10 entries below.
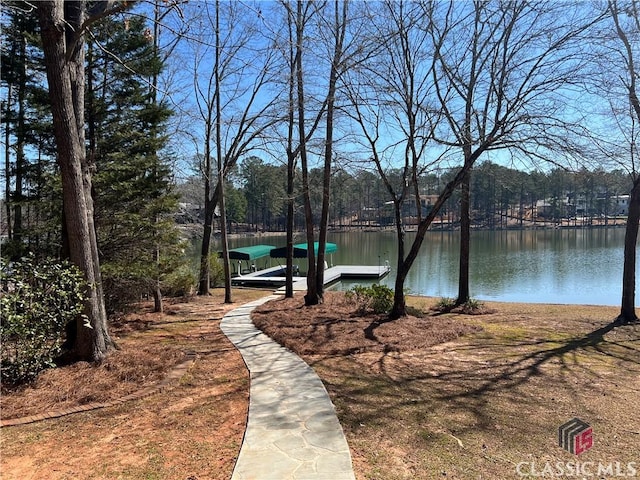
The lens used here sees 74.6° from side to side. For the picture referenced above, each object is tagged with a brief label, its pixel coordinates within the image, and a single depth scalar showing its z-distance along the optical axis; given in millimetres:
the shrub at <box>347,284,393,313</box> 8703
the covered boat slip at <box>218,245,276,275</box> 21609
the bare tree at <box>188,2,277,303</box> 12117
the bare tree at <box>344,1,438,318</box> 7535
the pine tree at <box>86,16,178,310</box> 7305
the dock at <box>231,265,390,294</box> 19297
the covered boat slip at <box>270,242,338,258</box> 22875
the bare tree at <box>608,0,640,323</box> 8031
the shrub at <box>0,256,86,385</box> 3914
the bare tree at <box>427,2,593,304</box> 6418
